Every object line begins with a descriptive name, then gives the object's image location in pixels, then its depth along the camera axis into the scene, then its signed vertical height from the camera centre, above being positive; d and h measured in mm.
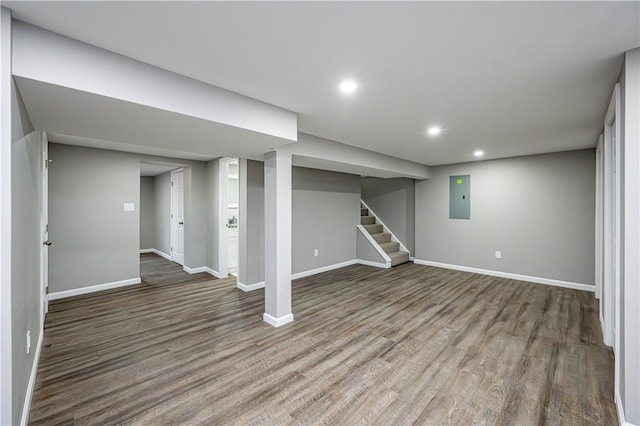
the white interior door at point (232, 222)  5625 -213
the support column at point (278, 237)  3168 -294
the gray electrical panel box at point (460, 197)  5741 +307
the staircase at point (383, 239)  6441 -669
